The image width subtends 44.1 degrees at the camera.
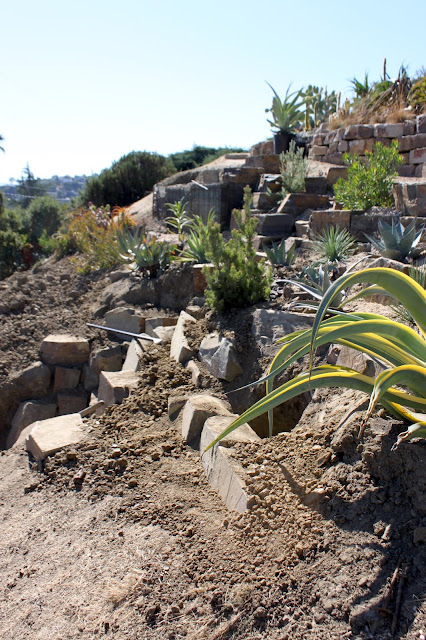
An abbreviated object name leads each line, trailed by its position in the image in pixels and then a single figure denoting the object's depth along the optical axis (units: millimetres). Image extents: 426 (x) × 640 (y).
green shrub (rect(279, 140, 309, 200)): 8414
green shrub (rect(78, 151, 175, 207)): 16125
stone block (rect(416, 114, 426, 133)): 8758
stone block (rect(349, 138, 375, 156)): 9612
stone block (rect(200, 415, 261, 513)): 2535
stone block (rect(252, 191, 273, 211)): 8578
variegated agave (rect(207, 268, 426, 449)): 2156
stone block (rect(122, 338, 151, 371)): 4814
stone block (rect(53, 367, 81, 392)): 5812
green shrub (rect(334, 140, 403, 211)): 6250
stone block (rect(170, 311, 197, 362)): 4520
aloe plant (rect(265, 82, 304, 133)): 10648
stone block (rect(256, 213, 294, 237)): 7371
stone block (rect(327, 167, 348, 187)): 8602
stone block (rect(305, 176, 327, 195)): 8594
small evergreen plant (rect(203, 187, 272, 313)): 4629
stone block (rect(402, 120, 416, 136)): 8984
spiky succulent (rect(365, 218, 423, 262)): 4504
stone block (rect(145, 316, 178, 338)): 5734
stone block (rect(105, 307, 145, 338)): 5930
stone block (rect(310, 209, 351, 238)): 6129
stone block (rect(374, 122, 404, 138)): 9141
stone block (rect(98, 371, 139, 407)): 4277
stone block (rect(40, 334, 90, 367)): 5957
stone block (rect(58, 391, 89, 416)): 5664
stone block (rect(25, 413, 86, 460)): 3518
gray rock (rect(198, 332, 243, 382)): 4105
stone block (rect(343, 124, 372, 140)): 9680
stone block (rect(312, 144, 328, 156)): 10883
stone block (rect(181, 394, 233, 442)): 3402
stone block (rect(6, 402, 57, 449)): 5438
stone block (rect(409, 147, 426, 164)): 8500
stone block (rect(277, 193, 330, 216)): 7805
